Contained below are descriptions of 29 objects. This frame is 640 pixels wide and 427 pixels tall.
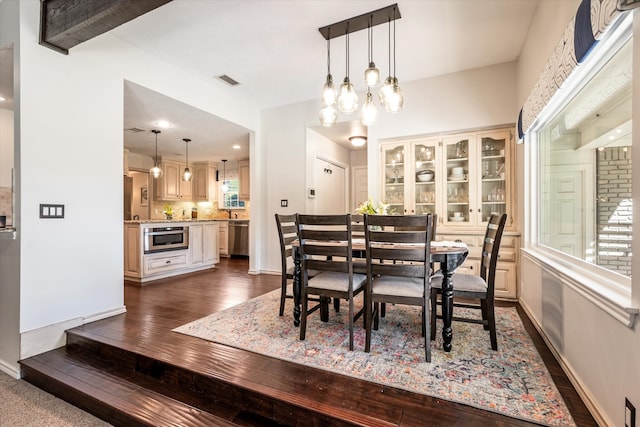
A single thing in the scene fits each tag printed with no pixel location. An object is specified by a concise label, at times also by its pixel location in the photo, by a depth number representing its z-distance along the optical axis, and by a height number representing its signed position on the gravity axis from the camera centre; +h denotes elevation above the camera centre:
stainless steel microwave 4.55 -0.41
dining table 2.10 -0.41
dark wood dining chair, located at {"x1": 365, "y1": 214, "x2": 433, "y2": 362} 1.96 -0.37
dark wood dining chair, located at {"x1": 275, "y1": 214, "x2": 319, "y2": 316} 2.91 -0.30
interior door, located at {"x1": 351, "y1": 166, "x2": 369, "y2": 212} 6.50 +0.57
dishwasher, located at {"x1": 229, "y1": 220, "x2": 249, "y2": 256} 7.11 -0.59
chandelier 2.52 +1.05
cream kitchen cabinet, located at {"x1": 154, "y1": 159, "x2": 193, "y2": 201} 7.00 +0.67
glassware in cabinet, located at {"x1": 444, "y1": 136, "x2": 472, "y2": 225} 3.91 +0.41
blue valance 1.26 +0.84
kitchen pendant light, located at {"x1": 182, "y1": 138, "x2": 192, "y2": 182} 5.91 +0.72
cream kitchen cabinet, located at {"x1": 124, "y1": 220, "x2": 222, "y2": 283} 4.46 -0.67
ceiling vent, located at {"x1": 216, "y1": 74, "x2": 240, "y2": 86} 3.94 +1.72
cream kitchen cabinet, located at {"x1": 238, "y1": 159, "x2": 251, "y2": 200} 7.32 +0.78
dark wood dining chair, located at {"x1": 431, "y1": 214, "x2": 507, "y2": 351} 2.15 -0.55
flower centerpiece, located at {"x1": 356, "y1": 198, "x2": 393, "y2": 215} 2.78 +0.03
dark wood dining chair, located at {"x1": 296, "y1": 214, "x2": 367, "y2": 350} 2.18 -0.39
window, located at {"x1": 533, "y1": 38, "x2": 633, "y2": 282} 1.55 +0.26
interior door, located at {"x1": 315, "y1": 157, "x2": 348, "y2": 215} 5.24 +0.45
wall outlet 1.18 -0.79
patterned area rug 1.60 -0.96
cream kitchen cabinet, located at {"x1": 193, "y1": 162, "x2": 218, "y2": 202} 7.77 +0.76
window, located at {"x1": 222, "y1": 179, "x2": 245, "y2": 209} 7.80 +0.38
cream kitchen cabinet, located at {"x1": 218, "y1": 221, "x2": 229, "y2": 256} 7.35 -0.59
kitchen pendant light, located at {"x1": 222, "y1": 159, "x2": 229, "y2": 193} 7.71 +0.88
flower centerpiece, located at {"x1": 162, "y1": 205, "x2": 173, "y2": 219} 6.41 +0.02
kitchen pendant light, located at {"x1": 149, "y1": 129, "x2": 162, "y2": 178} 5.48 +0.73
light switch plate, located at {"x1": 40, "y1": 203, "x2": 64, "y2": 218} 2.39 +0.01
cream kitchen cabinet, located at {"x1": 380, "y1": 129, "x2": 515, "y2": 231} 3.75 +0.45
